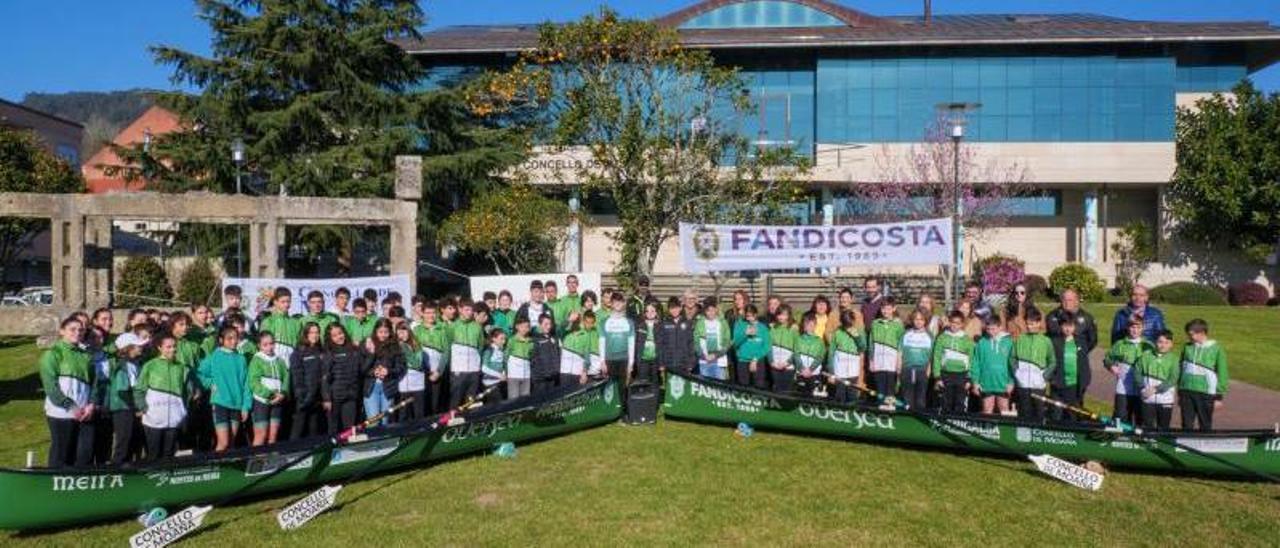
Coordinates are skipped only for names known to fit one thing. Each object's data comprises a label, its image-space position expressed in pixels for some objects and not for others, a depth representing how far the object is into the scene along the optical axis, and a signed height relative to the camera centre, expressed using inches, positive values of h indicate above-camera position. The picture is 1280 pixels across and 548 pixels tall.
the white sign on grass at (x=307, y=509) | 273.4 -78.3
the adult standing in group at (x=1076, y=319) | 394.6 -25.4
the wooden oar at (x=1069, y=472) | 307.9 -73.1
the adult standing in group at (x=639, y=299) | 502.0 -27.6
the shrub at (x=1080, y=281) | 1290.6 -25.2
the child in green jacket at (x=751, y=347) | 446.9 -43.2
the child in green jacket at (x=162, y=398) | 325.1 -51.2
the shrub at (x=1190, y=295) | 1259.2 -43.1
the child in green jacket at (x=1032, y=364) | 372.2 -42.3
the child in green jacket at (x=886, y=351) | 415.2 -41.2
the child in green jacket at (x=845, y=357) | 421.1 -45.0
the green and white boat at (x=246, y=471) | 265.7 -71.5
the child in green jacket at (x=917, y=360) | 408.8 -44.8
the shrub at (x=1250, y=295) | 1295.5 -44.0
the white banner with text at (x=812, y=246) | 535.8 +10.3
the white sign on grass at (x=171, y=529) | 253.6 -79.3
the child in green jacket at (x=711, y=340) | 452.1 -40.0
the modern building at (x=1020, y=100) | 1411.2 +267.4
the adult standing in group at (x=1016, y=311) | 389.1 -22.5
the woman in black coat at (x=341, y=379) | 368.2 -49.6
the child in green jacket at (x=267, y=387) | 351.9 -51.0
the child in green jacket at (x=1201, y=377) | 346.0 -44.0
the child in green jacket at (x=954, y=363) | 390.3 -43.7
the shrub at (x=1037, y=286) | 1323.8 -33.5
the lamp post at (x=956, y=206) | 725.3 +49.4
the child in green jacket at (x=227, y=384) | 343.6 -48.8
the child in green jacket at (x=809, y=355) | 432.5 -45.6
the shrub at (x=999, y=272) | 1130.7 -12.0
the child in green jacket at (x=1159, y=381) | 352.8 -46.6
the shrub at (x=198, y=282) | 1080.8 -28.9
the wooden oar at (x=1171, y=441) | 318.3 -64.3
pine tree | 1008.2 +175.9
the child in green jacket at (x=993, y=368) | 377.4 -44.7
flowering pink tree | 1337.4 +121.5
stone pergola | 596.4 +29.2
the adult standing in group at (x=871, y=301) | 456.1 -20.4
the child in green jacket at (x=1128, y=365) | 365.1 -41.6
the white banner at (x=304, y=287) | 496.1 -16.4
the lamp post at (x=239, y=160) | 903.1 +104.5
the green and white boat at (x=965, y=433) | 319.6 -68.0
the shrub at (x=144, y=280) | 1069.8 -26.3
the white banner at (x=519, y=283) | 603.8 -15.9
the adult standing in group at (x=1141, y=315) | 396.2 -23.4
